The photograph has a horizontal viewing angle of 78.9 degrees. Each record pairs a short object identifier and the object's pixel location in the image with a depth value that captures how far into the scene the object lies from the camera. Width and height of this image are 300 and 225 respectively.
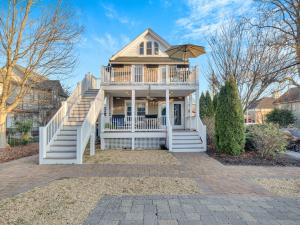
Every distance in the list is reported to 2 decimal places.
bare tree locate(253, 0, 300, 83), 9.59
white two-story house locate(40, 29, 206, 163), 8.91
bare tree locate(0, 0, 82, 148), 8.84
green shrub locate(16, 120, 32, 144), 12.84
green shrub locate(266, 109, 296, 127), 19.88
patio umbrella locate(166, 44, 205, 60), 9.70
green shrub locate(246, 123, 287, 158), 7.78
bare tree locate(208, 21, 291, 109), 10.12
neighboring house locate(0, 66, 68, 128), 16.50
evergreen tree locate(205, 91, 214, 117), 15.91
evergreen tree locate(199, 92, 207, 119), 16.11
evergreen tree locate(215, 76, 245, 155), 8.45
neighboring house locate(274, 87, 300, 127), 22.34
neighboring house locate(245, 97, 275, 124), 30.29
